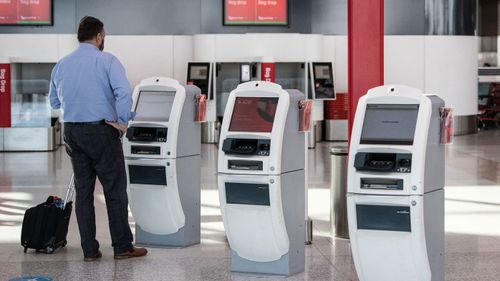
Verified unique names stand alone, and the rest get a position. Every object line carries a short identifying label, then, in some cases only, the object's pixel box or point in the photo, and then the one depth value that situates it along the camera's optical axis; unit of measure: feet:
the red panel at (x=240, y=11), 60.95
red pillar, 25.04
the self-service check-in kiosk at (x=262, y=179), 22.18
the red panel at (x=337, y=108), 61.21
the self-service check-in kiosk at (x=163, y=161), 25.70
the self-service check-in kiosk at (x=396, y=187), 19.62
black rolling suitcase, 25.63
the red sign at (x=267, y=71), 56.29
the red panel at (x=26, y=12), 59.57
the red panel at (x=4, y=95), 54.39
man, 24.02
